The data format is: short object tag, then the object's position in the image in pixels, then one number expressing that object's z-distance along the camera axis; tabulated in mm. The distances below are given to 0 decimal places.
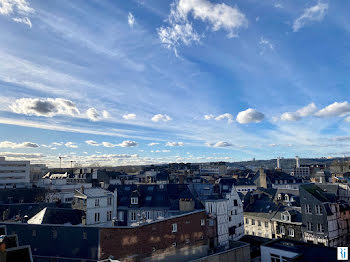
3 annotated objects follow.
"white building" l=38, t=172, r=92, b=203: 79262
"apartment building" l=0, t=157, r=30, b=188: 111938
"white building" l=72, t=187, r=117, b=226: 44656
